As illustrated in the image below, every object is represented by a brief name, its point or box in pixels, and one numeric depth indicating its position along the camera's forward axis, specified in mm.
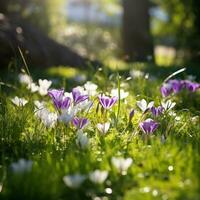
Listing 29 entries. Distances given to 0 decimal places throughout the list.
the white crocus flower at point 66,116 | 2986
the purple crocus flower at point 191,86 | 4234
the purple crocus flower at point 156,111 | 3352
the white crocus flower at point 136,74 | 5212
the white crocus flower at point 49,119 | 3123
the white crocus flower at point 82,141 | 2826
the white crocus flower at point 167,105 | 3482
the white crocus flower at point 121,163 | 2445
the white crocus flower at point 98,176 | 2305
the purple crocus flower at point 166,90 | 4027
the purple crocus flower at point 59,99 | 3172
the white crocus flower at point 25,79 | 4341
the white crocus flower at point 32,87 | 4029
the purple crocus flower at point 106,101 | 3264
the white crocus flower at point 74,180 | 2243
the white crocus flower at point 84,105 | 3327
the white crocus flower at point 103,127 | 3080
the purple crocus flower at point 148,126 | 3049
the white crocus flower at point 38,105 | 3531
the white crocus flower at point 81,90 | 3372
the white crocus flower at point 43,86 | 3924
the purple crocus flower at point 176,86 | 4160
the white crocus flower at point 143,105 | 3320
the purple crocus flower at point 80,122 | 3100
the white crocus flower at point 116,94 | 3539
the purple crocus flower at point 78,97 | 3299
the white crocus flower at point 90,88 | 3848
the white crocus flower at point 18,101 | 3572
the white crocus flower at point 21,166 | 2426
